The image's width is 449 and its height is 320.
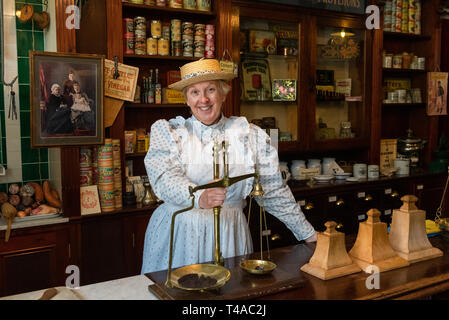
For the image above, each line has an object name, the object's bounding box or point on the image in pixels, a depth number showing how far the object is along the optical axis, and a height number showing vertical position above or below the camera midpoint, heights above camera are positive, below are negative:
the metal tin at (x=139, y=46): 3.25 +0.66
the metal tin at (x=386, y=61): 4.55 +0.74
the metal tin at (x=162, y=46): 3.34 +0.67
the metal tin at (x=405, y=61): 4.73 +0.77
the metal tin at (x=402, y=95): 4.70 +0.41
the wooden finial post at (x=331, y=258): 1.64 -0.45
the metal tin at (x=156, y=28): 3.32 +0.80
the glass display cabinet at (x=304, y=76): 3.78 +0.53
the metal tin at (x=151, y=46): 3.32 +0.67
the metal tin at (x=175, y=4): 3.34 +0.98
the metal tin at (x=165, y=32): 3.38 +0.78
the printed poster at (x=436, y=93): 4.86 +0.45
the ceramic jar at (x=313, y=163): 4.17 -0.25
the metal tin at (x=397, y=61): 4.64 +0.75
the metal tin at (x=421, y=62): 4.82 +0.77
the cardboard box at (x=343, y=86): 4.29 +0.47
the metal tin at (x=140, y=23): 3.23 +0.82
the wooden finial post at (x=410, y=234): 1.85 -0.41
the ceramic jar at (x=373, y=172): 4.28 -0.35
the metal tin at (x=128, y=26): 3.19 +0.79
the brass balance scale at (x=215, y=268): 1.50 -0.48
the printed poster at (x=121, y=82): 3.07 +0.39
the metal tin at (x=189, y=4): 3.39 +1.00
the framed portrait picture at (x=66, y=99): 2.68 +0.24
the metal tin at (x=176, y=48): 3.40 +0.67
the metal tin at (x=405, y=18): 4.64 +1.20
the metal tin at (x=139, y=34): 3.24 +0.74
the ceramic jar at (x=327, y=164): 4.25 -0.27
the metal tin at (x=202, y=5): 3.44 +1.00
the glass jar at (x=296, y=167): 4.07 -0.28
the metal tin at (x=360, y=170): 4.24 -0.33
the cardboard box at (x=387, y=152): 4.62 -0.18
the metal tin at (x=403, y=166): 4.52 -0.32
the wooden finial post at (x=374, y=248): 1.74 -0.44
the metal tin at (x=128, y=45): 3.22 +0.66
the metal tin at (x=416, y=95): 4.85 +0.42
